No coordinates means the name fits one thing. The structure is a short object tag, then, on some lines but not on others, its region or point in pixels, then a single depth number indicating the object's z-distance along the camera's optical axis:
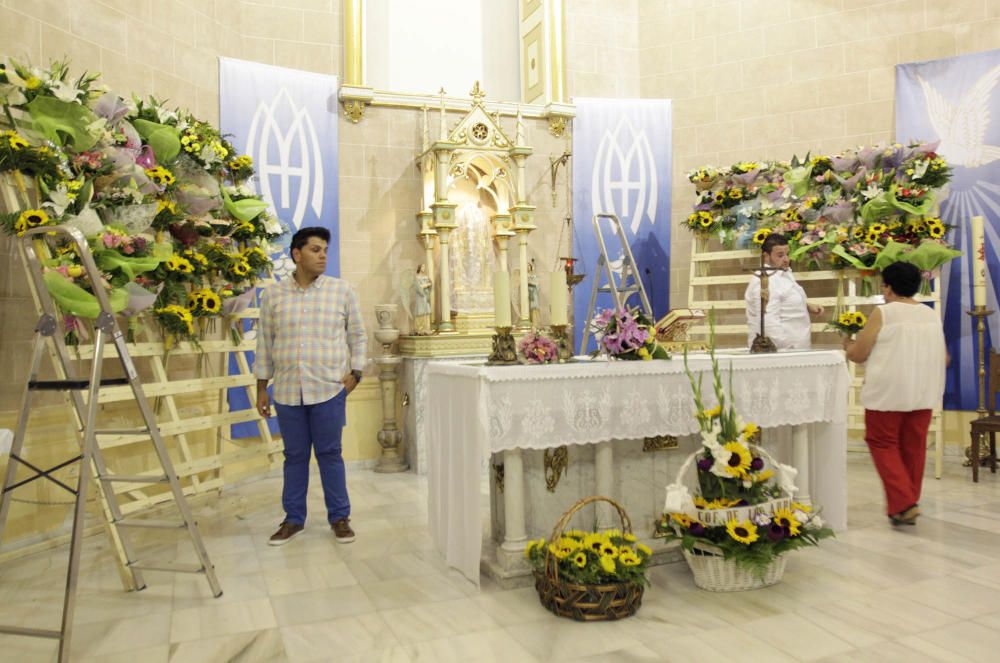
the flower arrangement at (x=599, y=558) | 3.35
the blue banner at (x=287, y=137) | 7.11
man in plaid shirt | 4.57
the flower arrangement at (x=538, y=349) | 3.89
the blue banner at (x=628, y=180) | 8.54
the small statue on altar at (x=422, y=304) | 7.38
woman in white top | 4.60
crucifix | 4.70
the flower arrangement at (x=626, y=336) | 4.01
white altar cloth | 3.70
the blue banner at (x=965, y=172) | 7.23
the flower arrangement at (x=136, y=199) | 4.27
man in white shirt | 5.62
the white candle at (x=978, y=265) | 6.33
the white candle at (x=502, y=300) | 3.93
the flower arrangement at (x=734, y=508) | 3.61
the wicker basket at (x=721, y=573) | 3.66
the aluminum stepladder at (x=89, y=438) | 2.82
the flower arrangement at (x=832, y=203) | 6.68
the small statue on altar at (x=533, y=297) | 8.02
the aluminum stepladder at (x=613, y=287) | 4.67
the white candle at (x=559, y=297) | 4.01
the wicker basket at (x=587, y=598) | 3.30
